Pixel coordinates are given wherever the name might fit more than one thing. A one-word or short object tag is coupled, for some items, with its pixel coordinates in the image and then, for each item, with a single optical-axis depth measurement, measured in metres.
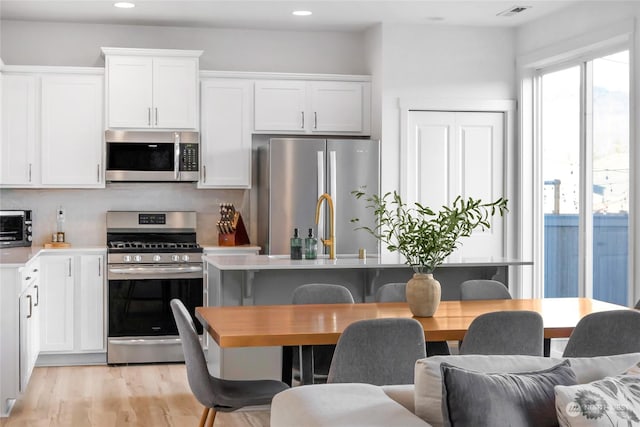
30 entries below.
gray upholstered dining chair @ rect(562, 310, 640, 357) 3.20
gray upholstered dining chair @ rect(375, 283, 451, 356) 4.34
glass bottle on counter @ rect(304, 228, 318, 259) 5.19
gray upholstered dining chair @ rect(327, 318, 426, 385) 3.04
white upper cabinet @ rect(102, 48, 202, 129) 6.31
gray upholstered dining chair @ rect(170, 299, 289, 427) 3.31
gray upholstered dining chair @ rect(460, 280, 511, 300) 4.43
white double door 6.67
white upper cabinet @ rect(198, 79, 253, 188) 6.52
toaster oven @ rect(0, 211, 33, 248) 6.25
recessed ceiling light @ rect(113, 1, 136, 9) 5.97
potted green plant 3.57
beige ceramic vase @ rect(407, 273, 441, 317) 3.63
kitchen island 4.63
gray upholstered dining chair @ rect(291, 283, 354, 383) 4.11
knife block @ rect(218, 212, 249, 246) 6.64
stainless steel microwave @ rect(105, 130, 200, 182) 6.38
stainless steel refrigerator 6.25
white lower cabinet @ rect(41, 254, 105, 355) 6.13
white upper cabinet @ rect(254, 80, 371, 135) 6.60
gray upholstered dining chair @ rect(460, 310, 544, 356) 3.19
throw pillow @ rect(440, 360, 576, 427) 2.02
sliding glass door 5.58
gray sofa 2.02
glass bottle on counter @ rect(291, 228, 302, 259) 5.17
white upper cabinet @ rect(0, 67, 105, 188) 6.27
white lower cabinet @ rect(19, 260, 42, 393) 4.73
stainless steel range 6.18
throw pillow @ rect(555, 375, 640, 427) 2.02
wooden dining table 3.22
